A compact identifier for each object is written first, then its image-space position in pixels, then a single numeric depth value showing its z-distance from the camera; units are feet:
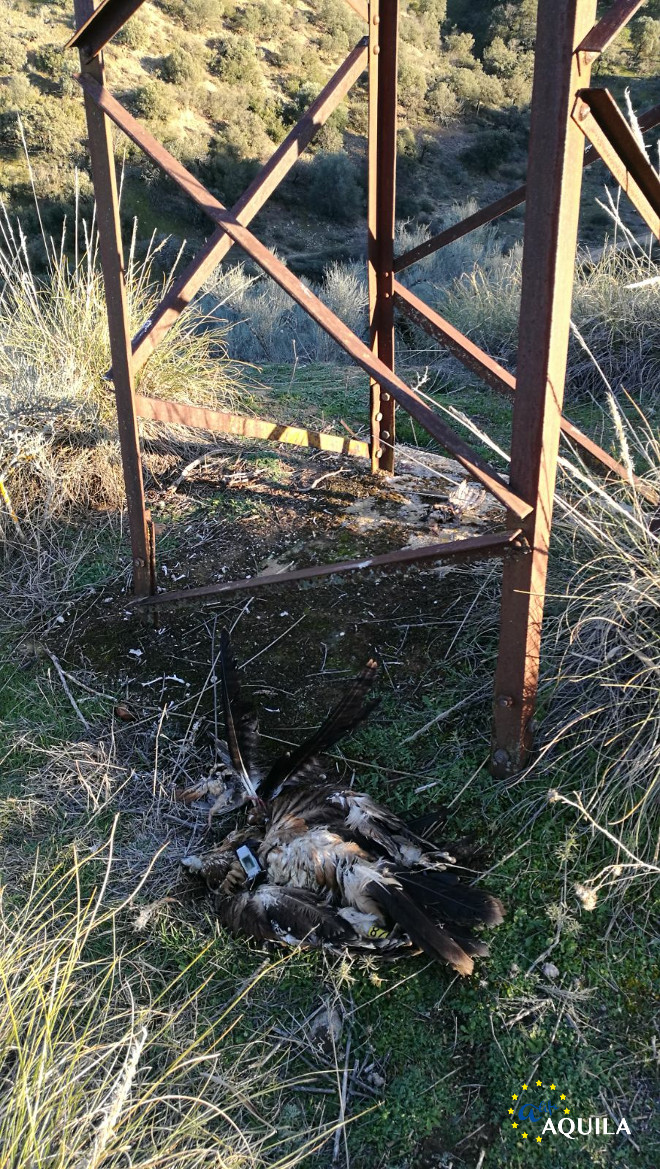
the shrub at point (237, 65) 70.90
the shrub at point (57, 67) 62.75
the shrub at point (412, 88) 76.28
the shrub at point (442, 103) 76.07
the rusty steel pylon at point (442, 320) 6.15
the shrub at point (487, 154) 71.87
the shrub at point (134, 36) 68.83
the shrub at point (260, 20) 77.10
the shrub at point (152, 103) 62.90
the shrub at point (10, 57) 62.34
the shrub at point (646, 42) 76.89
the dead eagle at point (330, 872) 6.91
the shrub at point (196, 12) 73.15
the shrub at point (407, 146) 69.79
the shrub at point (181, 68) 67.05
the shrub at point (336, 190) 62.64
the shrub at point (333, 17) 81.00
